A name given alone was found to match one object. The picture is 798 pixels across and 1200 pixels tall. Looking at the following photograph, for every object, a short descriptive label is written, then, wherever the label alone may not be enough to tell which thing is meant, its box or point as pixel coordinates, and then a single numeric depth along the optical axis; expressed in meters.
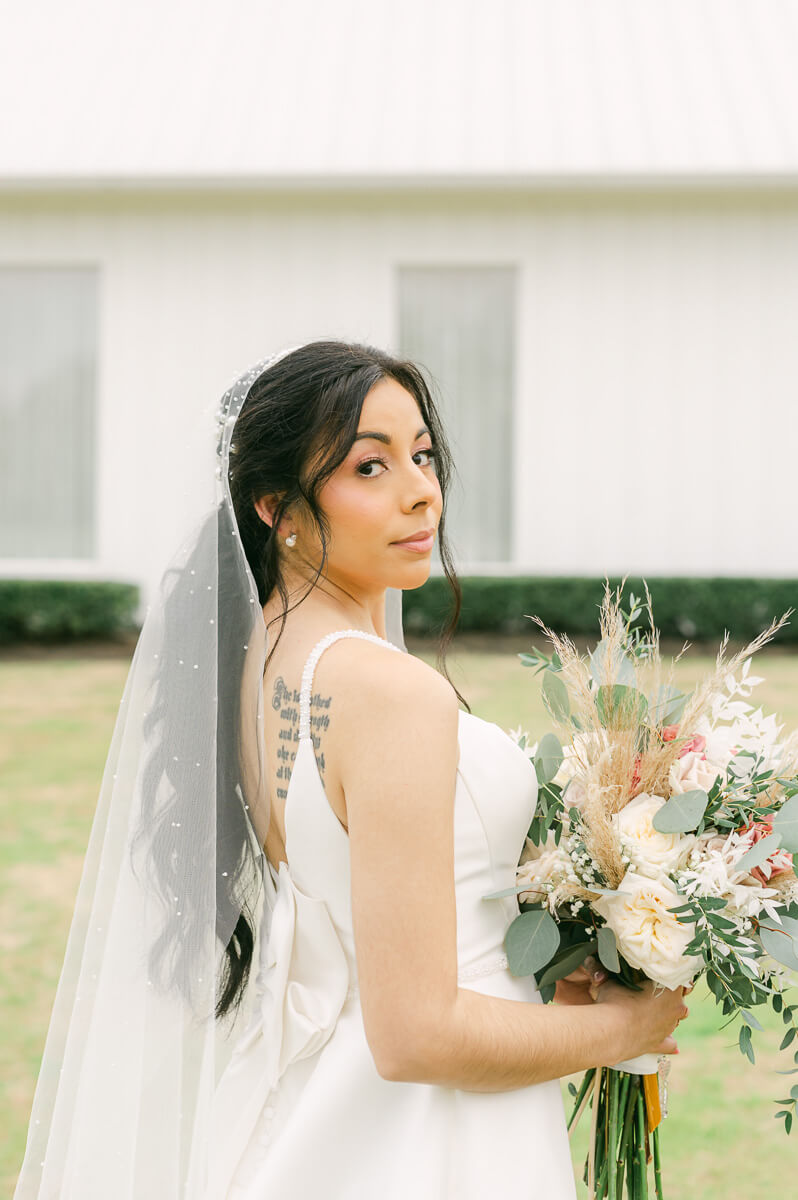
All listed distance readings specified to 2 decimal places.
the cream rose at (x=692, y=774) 1.84
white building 12.87
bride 1.67
